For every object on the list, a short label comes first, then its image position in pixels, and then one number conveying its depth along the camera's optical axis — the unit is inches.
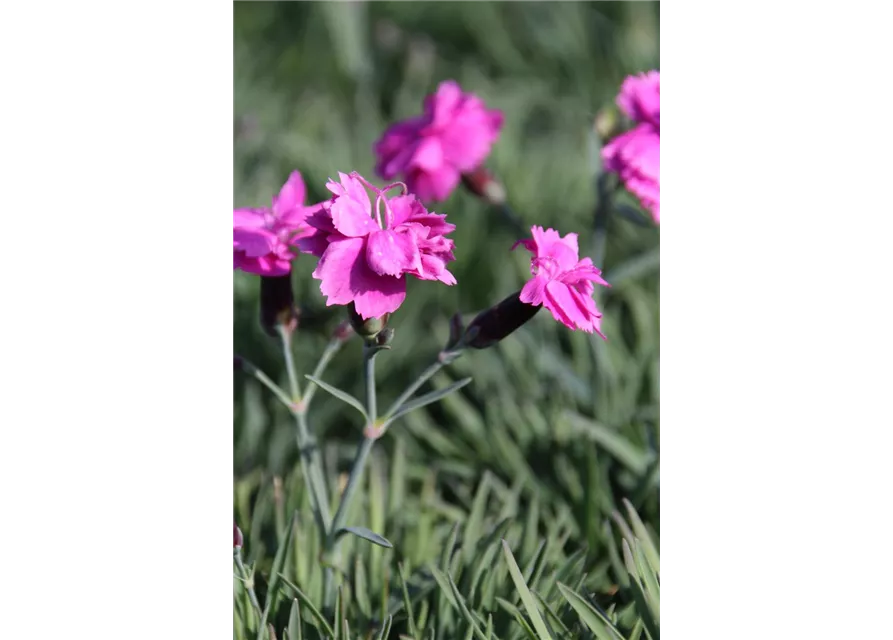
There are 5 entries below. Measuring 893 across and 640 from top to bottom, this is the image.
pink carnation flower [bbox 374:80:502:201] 32.8
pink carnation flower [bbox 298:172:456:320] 28.9
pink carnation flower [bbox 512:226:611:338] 29.2
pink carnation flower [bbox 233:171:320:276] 29.9
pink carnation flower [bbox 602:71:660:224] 31.8
